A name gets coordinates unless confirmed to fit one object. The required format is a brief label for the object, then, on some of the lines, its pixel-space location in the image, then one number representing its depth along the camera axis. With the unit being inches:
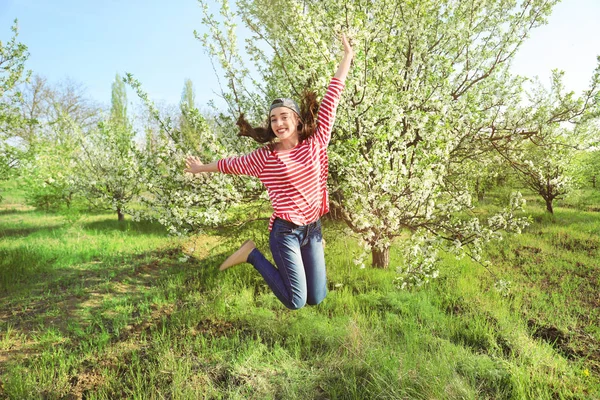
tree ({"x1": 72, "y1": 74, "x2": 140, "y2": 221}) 429.4
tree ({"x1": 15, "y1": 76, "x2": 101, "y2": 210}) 346.0
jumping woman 133.5
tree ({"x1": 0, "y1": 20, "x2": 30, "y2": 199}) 302.0
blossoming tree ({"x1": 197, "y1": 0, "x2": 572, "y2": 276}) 177.5
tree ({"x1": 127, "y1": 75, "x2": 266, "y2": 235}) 192.9
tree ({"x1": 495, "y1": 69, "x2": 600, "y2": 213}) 211.5
